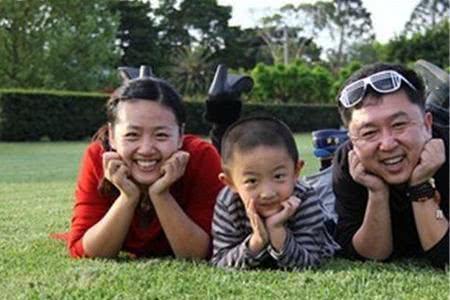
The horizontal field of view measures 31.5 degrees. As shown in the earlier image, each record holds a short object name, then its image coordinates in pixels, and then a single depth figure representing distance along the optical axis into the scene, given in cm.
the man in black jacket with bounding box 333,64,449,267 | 268
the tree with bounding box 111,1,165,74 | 5038
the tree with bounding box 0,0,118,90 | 3669
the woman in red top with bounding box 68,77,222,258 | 287
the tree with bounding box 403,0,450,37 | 6786
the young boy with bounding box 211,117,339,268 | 268
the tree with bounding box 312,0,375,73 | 7562
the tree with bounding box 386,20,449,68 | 5156
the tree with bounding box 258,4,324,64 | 6750
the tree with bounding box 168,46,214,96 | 5653
